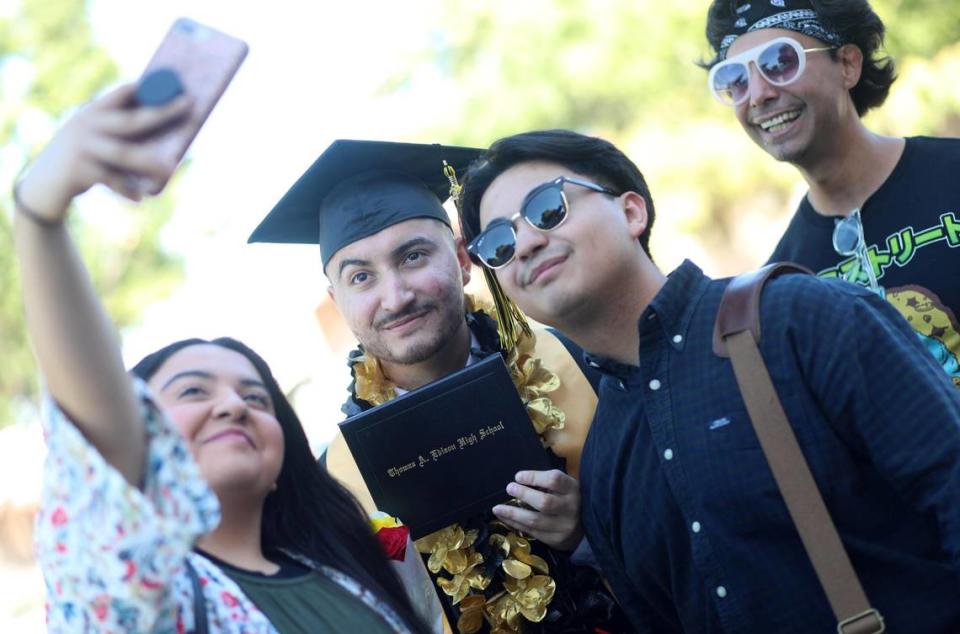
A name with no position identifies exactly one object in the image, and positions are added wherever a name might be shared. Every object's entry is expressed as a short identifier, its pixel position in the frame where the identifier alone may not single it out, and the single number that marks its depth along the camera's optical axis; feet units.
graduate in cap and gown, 11.62
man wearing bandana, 11.87
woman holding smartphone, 6.07
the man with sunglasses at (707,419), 8.57
